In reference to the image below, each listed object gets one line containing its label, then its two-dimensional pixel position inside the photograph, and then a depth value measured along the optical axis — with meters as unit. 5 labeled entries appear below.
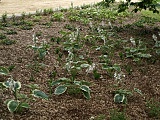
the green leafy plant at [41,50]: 6.96
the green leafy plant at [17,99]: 4.56
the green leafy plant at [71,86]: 5.37
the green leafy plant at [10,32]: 8.96
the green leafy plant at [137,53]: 7.58
